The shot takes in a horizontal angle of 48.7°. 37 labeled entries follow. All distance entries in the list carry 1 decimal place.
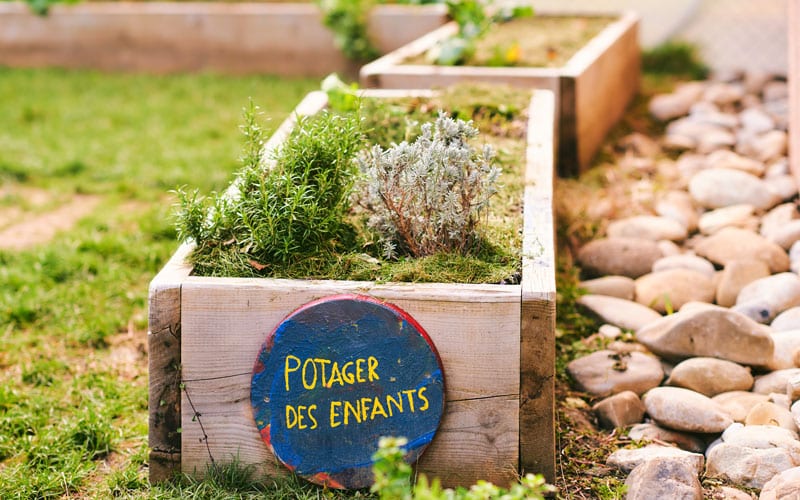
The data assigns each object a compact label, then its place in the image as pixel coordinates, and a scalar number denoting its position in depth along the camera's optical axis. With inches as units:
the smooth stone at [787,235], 140.0
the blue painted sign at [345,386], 86.5
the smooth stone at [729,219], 152.3
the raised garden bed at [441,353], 86.1
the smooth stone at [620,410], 104.3
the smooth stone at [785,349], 110.6
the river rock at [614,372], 110.6
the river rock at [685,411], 99.2
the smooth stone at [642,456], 91.4
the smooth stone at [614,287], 135.6
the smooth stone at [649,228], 154.2
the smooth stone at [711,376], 108.2
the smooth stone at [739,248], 136.1
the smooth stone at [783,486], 81.7
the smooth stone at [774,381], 106.3
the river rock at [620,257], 143.7
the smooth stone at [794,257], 133.4
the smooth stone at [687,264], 139.9
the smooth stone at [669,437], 100.0
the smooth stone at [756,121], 200.5
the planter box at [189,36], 285.7
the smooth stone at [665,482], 84.7
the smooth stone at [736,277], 130.6
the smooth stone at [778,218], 147.4
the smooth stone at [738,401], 101.8
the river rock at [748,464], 89.1
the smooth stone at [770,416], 97.0
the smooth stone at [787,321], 117.7
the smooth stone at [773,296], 122.1
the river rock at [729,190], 158.9
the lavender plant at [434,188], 96.3
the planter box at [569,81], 176.4
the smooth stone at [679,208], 159.8
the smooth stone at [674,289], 131.7
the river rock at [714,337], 110.2
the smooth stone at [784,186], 158.9
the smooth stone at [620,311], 126.2
